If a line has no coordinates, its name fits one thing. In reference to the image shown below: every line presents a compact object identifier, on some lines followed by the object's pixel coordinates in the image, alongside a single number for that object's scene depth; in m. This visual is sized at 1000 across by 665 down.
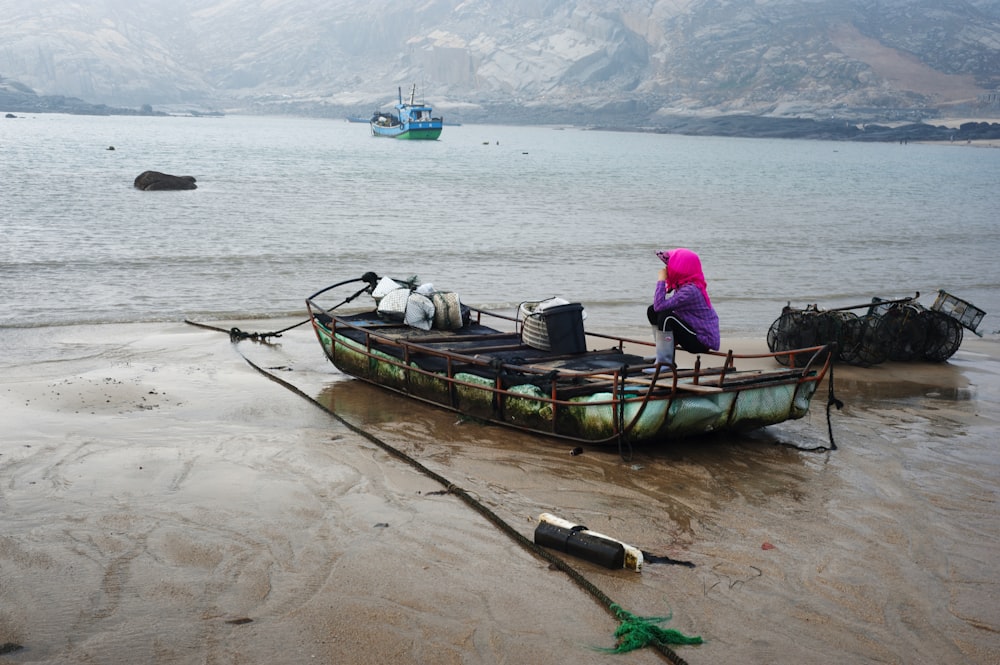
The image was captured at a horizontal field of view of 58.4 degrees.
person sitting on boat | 8.70
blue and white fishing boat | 104.97
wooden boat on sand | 8.30
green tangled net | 5.23
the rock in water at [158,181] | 38.06
